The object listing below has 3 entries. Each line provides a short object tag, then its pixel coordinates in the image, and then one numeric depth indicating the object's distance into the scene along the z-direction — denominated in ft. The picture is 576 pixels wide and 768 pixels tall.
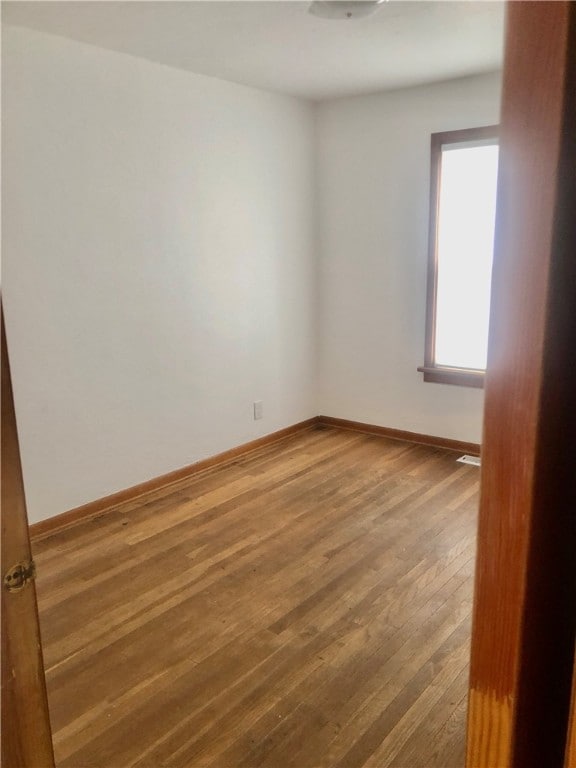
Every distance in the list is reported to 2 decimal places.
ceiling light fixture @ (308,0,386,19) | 7.92
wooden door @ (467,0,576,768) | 1.28
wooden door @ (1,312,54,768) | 2.29
